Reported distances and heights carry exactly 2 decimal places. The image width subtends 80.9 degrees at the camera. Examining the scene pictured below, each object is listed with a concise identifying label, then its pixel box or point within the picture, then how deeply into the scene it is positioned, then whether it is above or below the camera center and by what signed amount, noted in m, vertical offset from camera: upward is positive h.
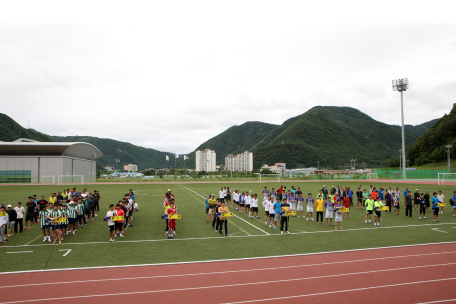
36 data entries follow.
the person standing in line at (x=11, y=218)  12.60 -2.60
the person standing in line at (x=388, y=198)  19.52 -2.65
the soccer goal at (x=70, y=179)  52.37 -3.19
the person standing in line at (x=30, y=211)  14.10 -2.55
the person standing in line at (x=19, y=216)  13.21 -2.62
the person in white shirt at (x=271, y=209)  14.72 -2.58
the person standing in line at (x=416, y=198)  19.87 -2.73
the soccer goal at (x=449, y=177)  52.97 -3.25
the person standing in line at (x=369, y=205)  15.78 -2.55
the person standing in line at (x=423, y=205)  17.32 -2.80
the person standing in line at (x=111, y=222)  11.85 -2.63
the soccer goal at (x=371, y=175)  69.66 -3.59
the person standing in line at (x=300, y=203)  18.11 -2.80
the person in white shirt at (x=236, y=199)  20.17 -2.80
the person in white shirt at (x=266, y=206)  15.32 -2.53
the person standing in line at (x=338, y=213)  14.24 -2.78
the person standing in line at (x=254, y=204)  17.48 -2.72
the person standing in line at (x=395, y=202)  19.12 -2.91
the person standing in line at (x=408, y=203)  17.91 -2.77
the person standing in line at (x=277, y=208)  14.06 -2.44
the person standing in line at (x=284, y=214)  13.30 -2.62
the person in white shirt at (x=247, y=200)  18.22 -2.55
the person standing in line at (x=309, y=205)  16.88 -2.70
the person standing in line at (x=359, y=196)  22.47 -2.86
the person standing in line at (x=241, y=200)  19.25 -2.73
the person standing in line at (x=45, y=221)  11.55 -2.53
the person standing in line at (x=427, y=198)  18.27 -2.49
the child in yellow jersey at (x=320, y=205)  15.74 -2.53
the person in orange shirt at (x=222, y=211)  12.92 -2.34
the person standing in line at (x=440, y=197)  17.37 -2.35
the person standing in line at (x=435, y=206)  16.33 -2.73
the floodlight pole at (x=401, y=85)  51.73 +14.95
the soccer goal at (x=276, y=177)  62.95 -3.58
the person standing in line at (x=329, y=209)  15.25 -2.69
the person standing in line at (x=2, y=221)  11.38 -2.47
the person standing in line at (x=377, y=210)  14.91 -2.74
